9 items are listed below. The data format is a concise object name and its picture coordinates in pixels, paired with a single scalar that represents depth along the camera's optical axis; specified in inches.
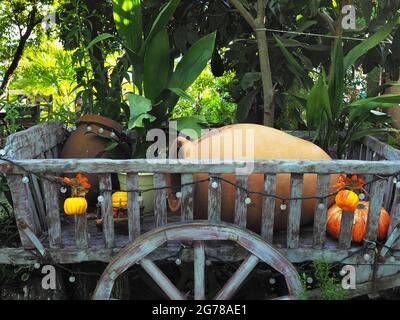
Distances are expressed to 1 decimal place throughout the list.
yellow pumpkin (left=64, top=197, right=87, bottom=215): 59.7
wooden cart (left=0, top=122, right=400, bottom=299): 57.7
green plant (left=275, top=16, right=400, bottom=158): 73.2
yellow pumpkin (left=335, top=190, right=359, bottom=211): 60.0
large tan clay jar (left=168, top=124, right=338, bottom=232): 64.5
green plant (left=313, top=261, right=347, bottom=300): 60.1
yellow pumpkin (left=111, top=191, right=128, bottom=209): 67.4
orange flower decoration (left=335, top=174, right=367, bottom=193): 61.2
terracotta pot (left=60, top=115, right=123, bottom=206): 80.4
